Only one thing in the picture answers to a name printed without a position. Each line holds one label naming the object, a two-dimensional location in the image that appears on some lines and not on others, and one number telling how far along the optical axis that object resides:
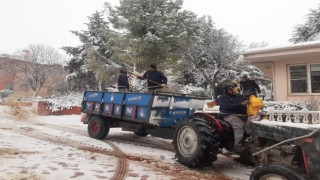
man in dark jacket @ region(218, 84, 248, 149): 5.75
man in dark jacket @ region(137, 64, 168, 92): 9.30
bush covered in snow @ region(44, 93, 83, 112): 20.72
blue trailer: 7.62
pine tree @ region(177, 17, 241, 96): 29.22
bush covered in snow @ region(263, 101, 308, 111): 12.65
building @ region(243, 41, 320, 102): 13.39
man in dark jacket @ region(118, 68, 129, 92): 9.75
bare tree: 35.59
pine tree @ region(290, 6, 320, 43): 25.69
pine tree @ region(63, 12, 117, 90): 26.45
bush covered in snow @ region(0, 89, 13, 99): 35.18
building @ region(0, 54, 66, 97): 37.00
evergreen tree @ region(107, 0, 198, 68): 19.98
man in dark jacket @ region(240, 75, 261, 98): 9.86
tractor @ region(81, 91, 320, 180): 4.19
